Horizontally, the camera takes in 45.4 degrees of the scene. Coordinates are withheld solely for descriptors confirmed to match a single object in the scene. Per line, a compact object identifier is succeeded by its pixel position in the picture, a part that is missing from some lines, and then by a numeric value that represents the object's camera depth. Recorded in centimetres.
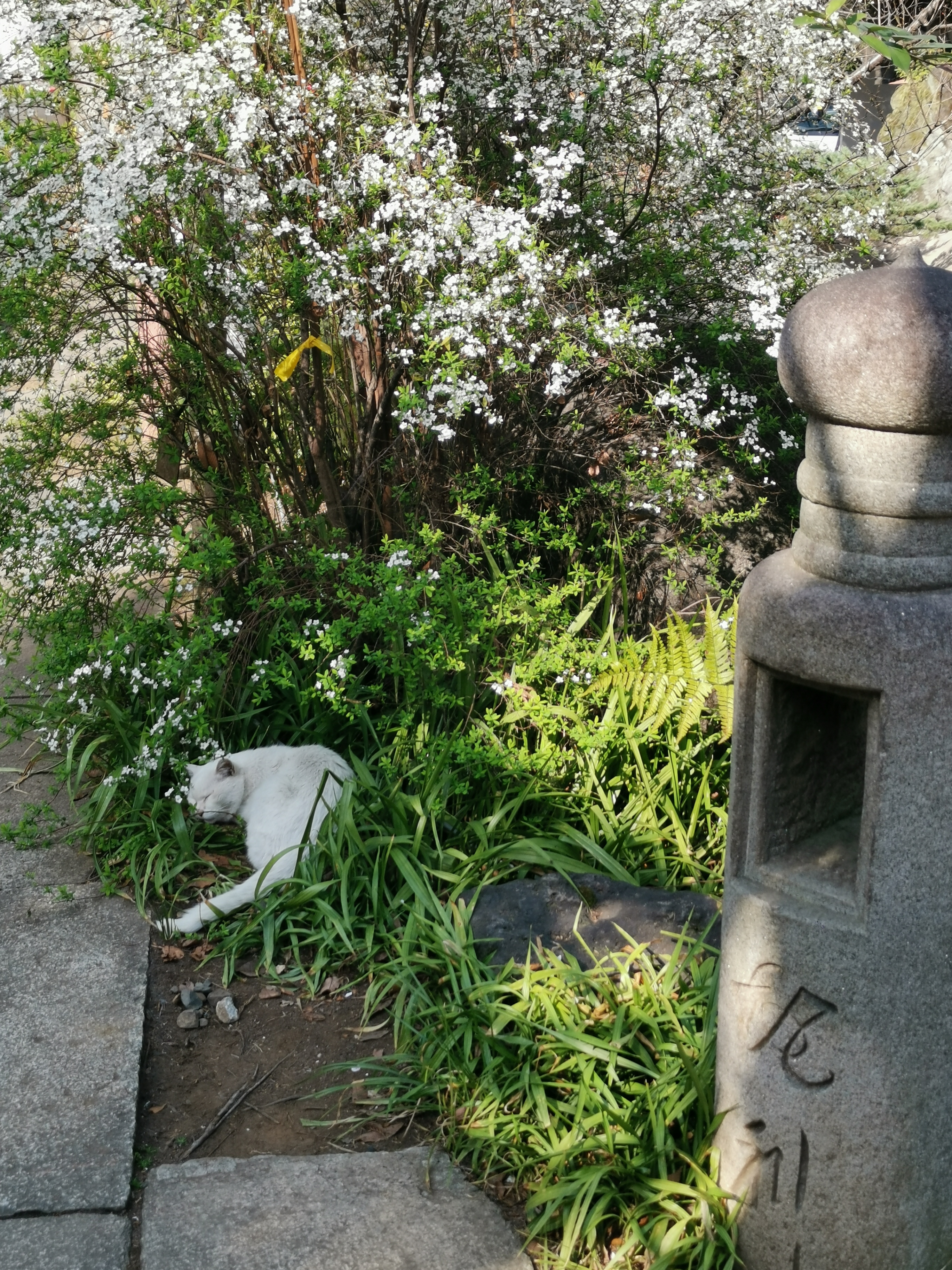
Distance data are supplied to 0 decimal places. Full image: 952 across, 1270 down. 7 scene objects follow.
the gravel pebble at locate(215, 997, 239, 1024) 369
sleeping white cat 401
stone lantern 218
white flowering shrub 441
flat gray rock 355
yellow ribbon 483
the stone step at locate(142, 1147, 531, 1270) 271
